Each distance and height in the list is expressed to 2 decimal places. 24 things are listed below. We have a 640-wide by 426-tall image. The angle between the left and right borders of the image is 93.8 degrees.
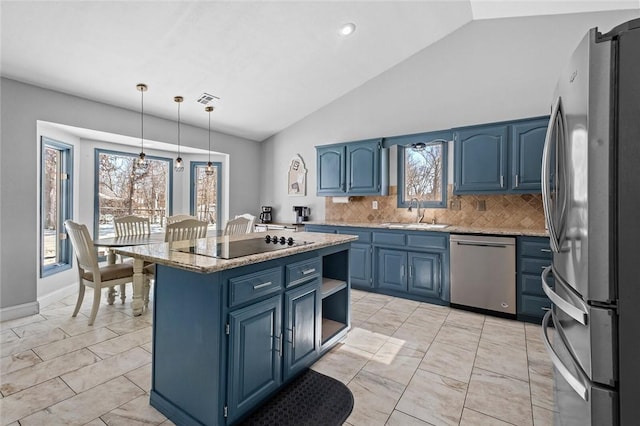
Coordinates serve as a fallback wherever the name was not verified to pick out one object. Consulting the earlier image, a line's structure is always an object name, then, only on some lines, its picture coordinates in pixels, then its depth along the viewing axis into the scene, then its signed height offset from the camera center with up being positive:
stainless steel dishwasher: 3.11 -0.64
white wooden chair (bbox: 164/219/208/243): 3.07 -0.20
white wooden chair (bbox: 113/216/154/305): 3.80 -0.20
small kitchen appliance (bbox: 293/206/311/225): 5.30 -0.02
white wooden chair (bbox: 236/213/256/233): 3.89 -0.11
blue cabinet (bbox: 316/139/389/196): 4.30 +0.66
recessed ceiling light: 3.42 +2.13
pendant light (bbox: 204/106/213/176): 3.92 +1.43
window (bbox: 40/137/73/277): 3.76 +0.08
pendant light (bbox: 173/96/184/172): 3.71 +0.63
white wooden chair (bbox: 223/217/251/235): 3.42 -0.17
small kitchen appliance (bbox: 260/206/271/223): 5.79 -0.06
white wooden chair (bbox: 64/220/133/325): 2.93 -0.62
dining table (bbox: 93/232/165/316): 3.06 -0.60
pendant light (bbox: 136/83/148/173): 3.49 +1.20
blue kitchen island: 1.50 -0.63
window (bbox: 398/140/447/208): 4.10 +0.55
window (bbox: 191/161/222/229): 5.54 +0.34
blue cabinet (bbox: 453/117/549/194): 3.16 +0.63
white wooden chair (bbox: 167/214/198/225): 4.35 -0.09
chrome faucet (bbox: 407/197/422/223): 4.22 -0.02
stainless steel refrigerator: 0.97 -0.05
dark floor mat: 1.67 -1.16
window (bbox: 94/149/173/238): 4.54 +0.36
